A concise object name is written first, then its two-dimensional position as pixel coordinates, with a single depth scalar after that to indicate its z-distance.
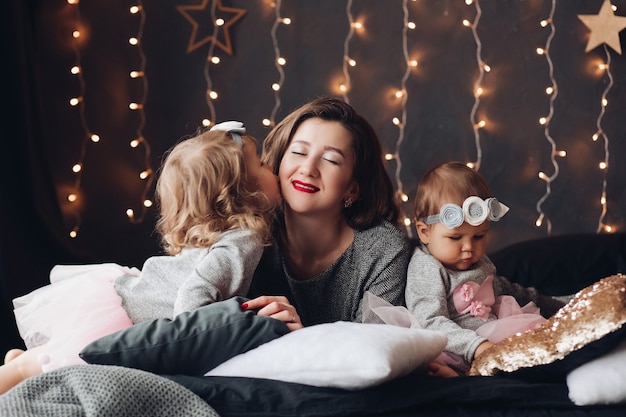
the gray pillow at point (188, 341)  1.61
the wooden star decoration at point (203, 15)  3.58
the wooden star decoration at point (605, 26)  3.50
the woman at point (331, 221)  2.17
